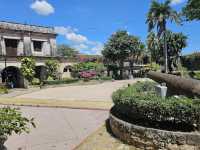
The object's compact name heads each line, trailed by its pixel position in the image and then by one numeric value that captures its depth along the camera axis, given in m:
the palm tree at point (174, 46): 23.61
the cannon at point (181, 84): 4.49
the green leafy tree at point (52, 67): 19.21
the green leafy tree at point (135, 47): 22.95
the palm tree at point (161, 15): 21.33
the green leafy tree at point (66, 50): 43.95
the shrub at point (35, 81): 18.69
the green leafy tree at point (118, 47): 22.57
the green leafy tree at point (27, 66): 17.69
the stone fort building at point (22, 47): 18.27
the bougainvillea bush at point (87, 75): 19.87
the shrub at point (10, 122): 3.11
